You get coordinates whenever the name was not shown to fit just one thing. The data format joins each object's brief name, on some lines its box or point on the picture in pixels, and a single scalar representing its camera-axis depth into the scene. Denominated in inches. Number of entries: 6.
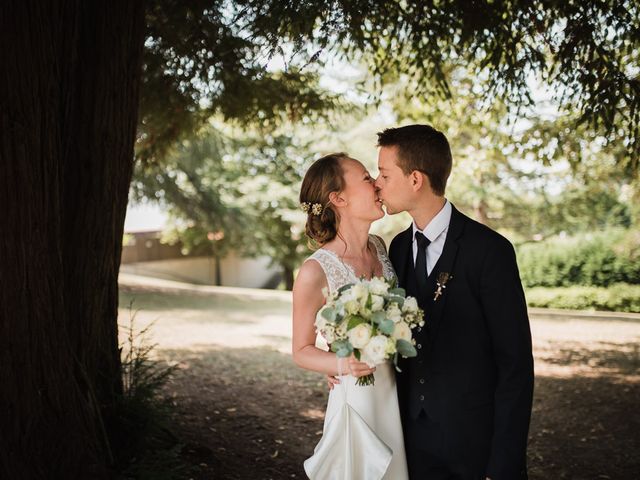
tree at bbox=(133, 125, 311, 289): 762.8
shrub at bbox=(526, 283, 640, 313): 711.7
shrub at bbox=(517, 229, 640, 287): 752.3
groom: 109.5
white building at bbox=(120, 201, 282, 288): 1130.7
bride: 115.0
